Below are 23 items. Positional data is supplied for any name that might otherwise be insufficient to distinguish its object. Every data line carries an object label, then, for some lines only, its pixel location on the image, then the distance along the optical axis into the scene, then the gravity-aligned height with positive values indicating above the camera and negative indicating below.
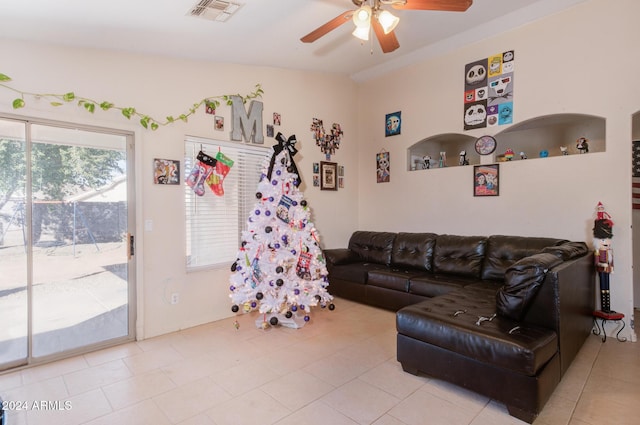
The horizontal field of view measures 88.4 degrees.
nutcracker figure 3.18 -0.45
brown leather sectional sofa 2.03 -0.84
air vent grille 2.64 +1.66
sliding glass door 2.74 -0.28
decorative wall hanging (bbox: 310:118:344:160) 4.99 +1.12
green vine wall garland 2.69 +0.98
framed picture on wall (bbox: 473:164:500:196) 4.09 +0.34
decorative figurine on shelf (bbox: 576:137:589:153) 3.59 +0.66
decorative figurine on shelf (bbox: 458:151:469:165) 4.48 +0.66
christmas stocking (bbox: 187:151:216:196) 3.69 +0.41
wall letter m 4.02 +1.09
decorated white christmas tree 3.61 -0.55
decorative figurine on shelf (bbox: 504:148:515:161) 4.08 +0.64
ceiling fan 2.31 +1.41
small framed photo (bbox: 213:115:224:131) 3.88 +1.02
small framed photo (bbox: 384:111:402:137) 5.08 +1.32
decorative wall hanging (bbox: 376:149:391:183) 5.25 +0.66
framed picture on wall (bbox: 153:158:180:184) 3.43 +0.40
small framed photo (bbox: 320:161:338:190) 5.10 +0.51
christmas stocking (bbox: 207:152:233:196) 3.84 +0.42
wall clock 4.11 +0.79
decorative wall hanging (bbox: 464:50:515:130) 3.96 +1.45
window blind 3.73 +0.03
